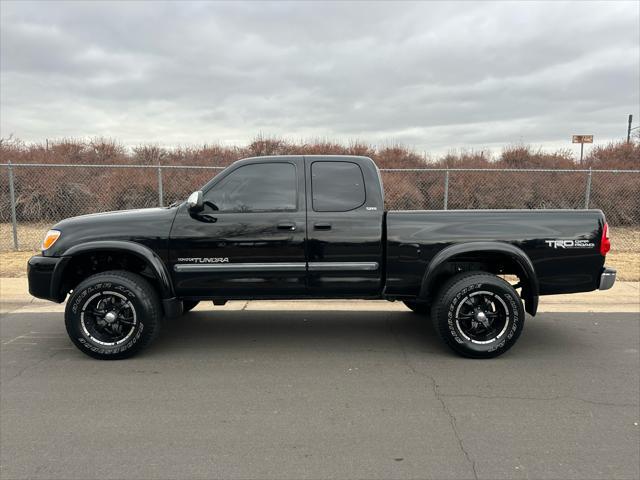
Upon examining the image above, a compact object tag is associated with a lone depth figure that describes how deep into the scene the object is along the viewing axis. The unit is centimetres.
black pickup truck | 458
